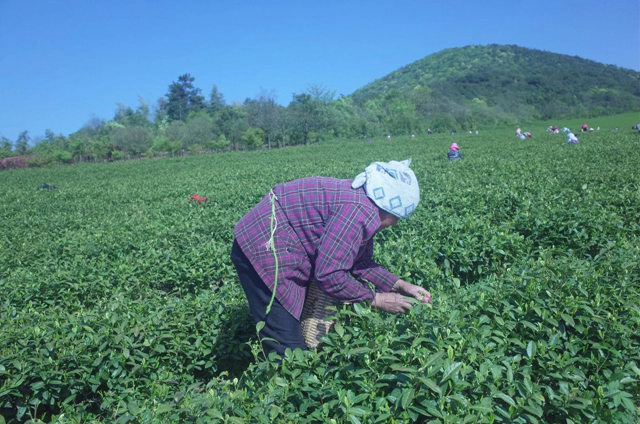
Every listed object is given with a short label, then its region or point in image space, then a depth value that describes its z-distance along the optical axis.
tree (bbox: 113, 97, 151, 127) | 80.06
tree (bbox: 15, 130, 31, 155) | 54.36
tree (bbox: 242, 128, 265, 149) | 52.75
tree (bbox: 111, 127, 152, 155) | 51.78
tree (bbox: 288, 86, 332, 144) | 56.78
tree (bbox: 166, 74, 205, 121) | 86.14
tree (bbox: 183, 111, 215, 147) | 57.15
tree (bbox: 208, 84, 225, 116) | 87.93
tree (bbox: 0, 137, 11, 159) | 50.50
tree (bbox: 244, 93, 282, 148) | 55.88
